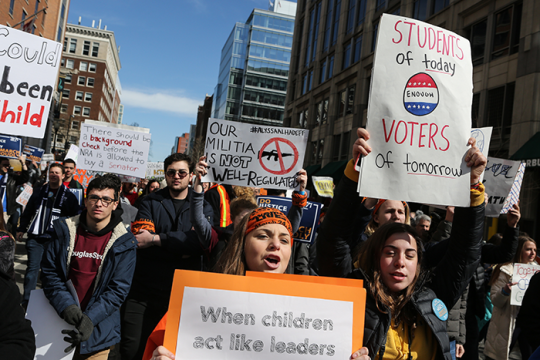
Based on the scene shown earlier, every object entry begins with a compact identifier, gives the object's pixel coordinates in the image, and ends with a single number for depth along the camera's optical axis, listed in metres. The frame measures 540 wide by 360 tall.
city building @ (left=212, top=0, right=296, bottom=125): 71.00
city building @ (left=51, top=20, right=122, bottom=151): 87.06
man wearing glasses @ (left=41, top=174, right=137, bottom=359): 3.31
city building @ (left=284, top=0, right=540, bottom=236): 14.19
